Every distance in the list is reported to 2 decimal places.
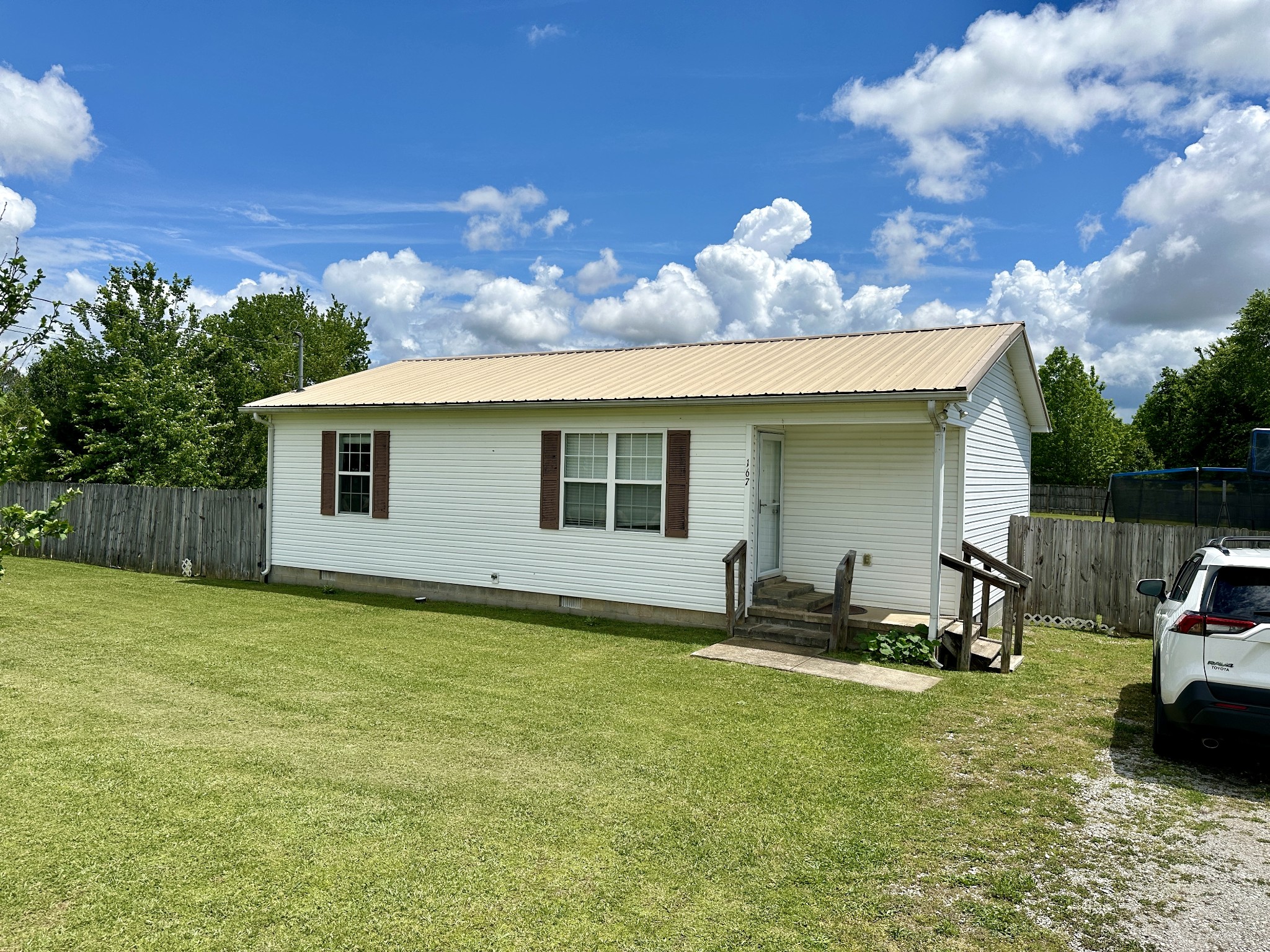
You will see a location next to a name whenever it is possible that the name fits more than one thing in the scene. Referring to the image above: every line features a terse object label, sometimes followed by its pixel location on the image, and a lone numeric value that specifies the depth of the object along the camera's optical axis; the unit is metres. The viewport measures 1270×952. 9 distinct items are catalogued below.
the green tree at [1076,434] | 43.53
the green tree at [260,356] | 29.08
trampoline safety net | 13.15
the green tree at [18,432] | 7.32
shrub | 8.57
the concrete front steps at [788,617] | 9.23
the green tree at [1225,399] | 37.38
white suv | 4.84
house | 9.74
